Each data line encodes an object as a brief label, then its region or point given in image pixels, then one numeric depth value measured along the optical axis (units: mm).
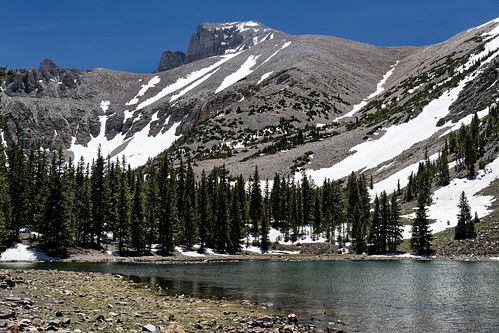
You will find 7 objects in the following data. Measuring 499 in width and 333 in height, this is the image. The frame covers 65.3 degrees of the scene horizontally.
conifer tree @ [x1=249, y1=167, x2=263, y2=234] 109000
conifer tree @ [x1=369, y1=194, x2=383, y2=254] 88000
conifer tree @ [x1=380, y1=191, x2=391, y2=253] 87062
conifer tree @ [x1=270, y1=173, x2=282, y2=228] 115750
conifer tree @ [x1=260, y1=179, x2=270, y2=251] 95125
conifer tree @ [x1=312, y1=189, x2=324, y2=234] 105750
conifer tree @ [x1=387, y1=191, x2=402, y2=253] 85938
